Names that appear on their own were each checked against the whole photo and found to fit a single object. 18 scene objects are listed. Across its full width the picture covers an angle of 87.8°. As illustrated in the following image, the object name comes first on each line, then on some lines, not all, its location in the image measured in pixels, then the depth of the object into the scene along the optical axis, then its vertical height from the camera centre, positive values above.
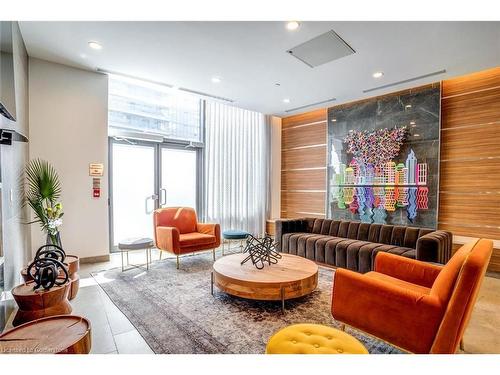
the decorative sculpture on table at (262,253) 3.16 -0.85
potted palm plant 3.10 -0.15
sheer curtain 5.81 +0.41
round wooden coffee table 2.59 -0.98
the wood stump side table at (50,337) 1.37 -0.86
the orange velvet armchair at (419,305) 1.51 -0.80
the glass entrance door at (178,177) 5.49 +0.17
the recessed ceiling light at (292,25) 2.76 +1.72
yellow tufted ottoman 1.39 -0.88
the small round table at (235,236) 4.79 -0.95
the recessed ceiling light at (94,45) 3.24 +1.77
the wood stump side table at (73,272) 2.80 -0.99
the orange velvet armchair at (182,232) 4.00 -0.81
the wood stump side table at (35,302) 1.98 -0.92
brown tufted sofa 3.17 -0.86
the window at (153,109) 4.79 +1.52
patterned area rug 2.08 -1.28
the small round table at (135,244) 3.72 -0.87
